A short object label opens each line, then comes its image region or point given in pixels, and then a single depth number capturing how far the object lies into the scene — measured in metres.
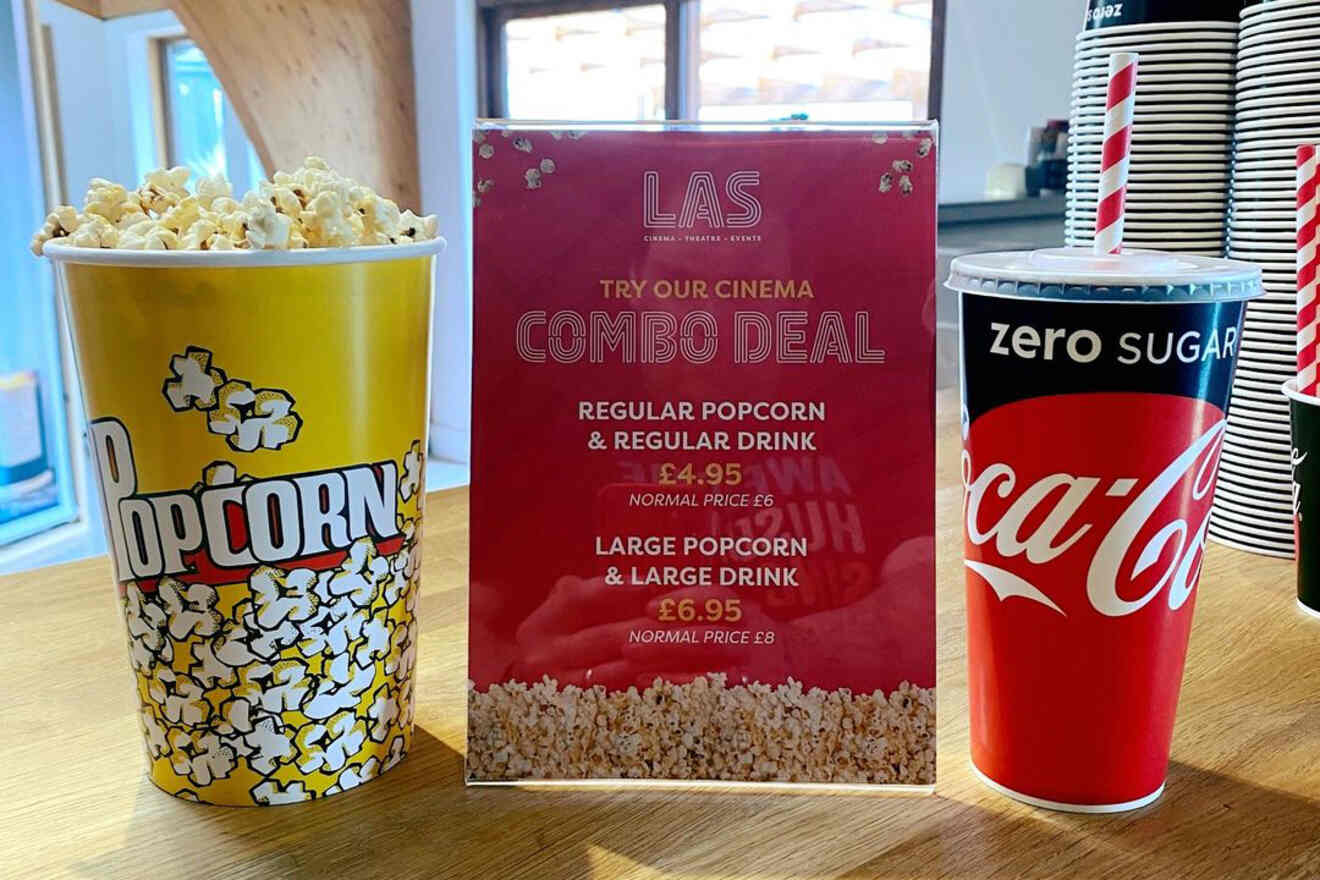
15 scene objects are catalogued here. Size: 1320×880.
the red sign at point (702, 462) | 0.56
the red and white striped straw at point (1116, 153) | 0.54
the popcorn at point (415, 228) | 0.56
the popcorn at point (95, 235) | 0.52
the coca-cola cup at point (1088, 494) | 0.51
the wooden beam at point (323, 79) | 4.83
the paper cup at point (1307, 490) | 0.81
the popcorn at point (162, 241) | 0.51
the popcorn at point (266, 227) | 0.50
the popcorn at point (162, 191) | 0.55
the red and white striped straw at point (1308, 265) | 0.81
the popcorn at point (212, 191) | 0.55
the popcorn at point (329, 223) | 0.51
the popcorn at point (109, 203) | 0.55
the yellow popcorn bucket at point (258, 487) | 0.51
